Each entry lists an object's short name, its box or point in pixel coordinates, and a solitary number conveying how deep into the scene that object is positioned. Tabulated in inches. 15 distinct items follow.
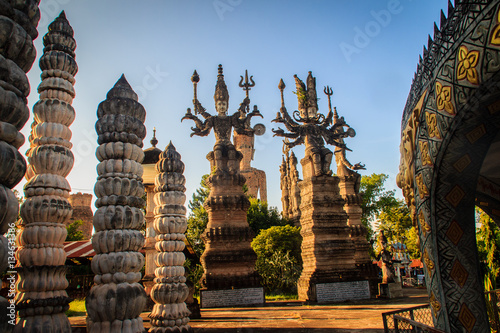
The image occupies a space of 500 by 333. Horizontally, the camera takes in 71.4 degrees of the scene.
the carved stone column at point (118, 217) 189.2
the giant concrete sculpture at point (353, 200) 713.0
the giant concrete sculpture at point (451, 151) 103.0
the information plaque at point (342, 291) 554.9
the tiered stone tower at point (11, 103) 87.9
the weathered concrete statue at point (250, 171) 2086.6
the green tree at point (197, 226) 976.3
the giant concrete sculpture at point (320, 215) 571.2
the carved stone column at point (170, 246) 265.7
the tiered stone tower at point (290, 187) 1533.1
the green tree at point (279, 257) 822.5
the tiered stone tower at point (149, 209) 456.4
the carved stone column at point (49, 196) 210.8
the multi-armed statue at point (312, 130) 639.1
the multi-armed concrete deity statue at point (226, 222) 530.3
